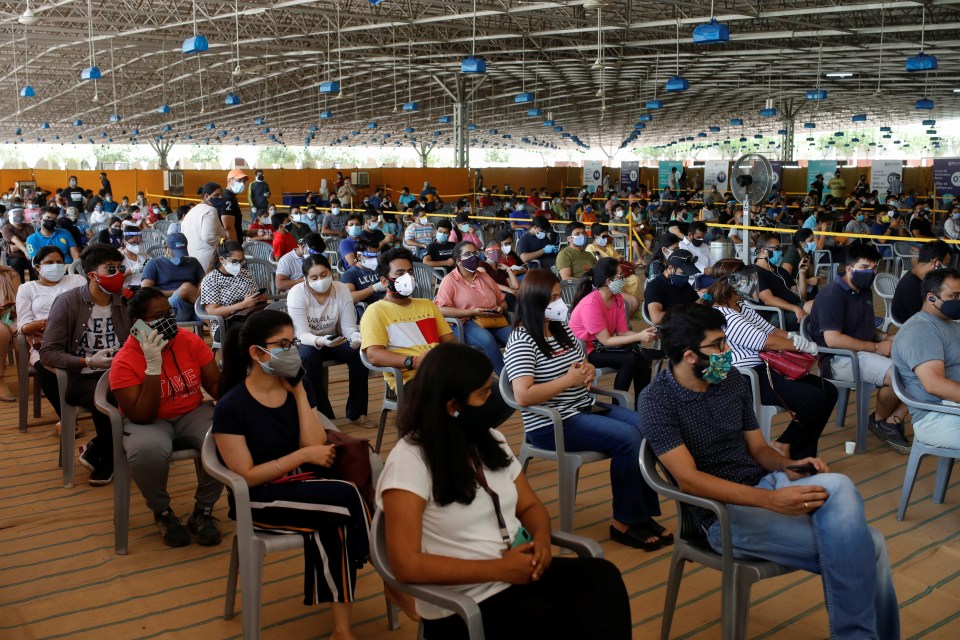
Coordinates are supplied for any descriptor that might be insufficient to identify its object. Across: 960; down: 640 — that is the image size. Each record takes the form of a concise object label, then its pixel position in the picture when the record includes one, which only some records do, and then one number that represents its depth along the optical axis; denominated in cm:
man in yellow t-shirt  495
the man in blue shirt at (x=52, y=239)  873
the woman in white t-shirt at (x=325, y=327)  546
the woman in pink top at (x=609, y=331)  549
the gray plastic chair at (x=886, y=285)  763
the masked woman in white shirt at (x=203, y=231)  836
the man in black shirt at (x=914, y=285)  612
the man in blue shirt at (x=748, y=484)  262
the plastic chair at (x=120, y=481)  376
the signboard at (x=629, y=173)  3053
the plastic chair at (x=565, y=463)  377
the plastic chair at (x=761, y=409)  471
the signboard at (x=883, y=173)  2403
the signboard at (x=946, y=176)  2197
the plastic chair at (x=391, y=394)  486
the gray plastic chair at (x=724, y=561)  276
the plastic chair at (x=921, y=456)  404
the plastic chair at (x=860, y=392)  519
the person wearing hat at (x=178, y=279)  668
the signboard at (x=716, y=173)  2609
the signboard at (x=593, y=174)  3014
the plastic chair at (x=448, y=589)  220
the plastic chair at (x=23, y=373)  545
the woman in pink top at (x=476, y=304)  630
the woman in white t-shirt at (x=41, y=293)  523
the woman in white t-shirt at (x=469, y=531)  229
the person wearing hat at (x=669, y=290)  591
